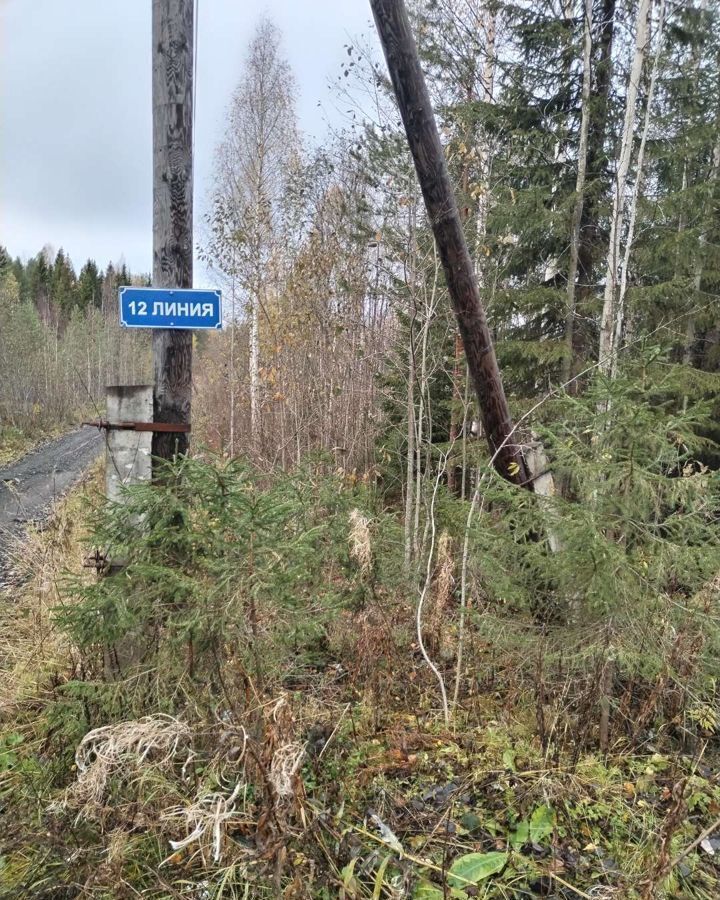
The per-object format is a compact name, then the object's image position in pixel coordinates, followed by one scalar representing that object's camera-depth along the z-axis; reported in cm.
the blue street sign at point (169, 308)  279
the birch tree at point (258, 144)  1158
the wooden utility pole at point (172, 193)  272
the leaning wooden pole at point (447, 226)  295
